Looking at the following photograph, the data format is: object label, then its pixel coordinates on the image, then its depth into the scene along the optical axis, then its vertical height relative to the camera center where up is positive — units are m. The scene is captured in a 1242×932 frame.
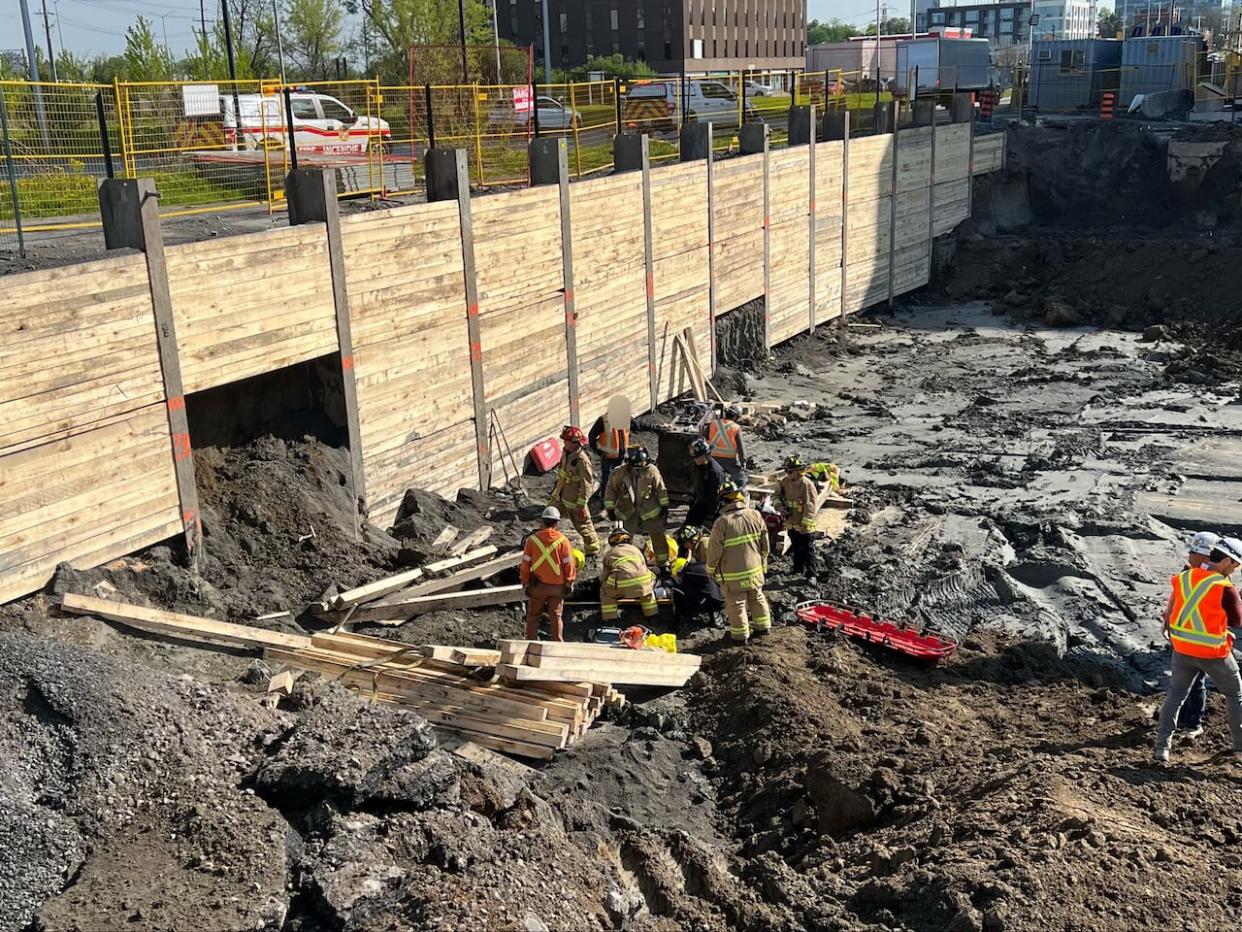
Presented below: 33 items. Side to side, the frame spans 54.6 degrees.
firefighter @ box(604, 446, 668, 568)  12.88 -3.95
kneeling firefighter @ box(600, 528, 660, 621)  11.32 -4.16
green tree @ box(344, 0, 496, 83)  47.75 +4.09
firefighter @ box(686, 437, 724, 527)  13.39 -4.03
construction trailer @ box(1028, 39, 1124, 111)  45.81 +1.05
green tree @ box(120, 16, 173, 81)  31.06 +1.89
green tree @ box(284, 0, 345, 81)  53.75 +4.08
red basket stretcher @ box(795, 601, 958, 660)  10.86 -4.69
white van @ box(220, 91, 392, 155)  16.42 -0.03
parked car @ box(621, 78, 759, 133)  25.20 +0.17
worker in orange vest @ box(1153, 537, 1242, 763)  8.39 -3.59
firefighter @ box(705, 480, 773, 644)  10.98 -3.96
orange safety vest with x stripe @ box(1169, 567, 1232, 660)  8.38 -3.49
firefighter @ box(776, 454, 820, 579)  12.88 -4.12
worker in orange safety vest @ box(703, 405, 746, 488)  15.14 -4.07
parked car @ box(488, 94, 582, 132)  20.86 +0.05
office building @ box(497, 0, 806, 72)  79.69 +5.62
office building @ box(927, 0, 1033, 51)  141.88 +10.98
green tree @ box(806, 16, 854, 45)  158.88 +10.19
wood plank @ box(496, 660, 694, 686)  9.20 -4.31
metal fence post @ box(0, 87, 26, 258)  11.80 -0.36
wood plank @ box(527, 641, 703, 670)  9.32 -4.22
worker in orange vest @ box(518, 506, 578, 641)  10.72 -3.89
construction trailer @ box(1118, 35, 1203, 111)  43.75 +1.17
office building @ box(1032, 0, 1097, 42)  170.25 +12.17
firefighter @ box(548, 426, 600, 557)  13.42 -3.97
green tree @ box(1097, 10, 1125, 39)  119.61 +8.30
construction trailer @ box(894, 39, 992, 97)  45.59 +1.65
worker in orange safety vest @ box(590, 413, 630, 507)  16.22 -4.33
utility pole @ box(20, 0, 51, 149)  29.11 +2.26
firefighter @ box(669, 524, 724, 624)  11.81 -4.52
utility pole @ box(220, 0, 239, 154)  15.18 +1.32
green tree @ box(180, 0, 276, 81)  34.29 +3.28
